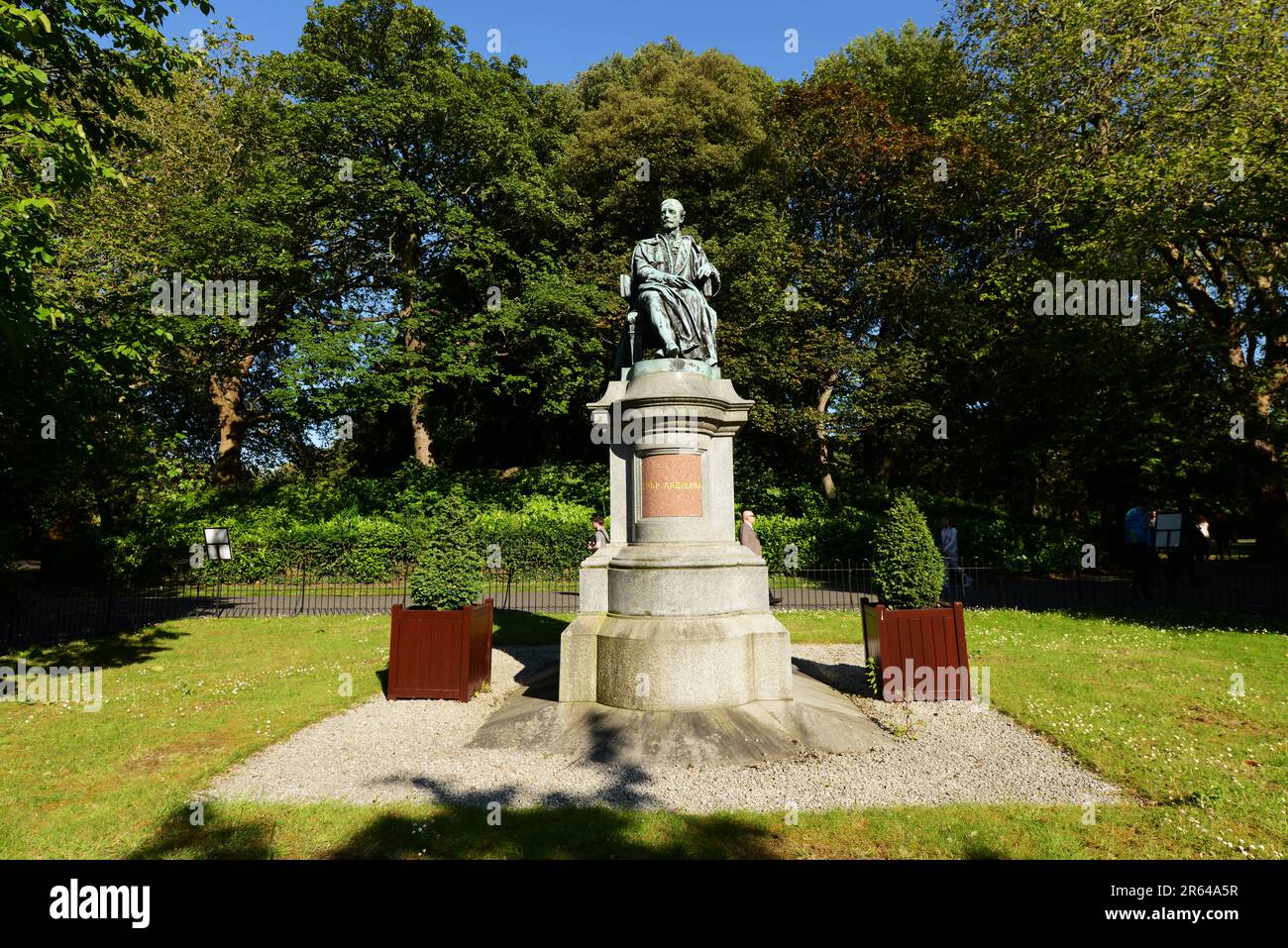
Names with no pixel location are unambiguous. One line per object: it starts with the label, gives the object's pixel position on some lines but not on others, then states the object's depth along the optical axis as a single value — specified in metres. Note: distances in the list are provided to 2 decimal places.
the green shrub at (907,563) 8.38
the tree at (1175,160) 15.48
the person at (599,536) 16.67
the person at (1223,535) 27.72
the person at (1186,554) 17.62
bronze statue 8.20
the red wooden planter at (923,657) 8.27
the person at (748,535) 11.26
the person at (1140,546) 16.39
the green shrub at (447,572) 8.57
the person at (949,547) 17.22
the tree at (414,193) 23.69
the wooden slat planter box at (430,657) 8.52
